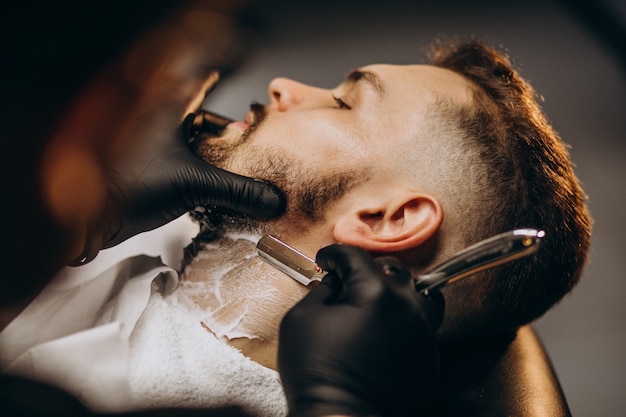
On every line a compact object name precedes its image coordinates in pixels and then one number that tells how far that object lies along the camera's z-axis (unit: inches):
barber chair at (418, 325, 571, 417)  23.4
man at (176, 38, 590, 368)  23.2
